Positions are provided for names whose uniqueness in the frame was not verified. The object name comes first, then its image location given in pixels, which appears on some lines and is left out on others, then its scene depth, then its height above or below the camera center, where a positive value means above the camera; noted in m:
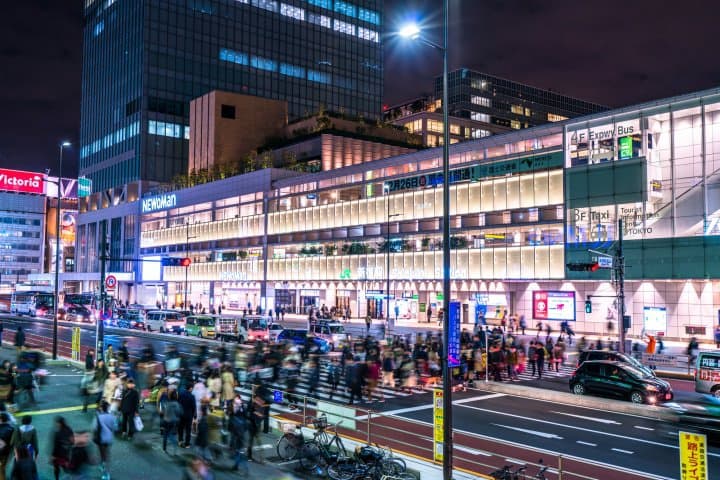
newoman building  47.94 +4.49
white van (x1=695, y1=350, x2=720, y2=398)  22.03 -3.51
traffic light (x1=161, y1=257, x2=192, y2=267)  52.35 +0.72
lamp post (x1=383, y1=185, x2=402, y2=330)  69.00 +7.20
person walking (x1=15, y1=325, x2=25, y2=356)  34.06 -3.82
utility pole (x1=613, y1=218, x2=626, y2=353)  31.69 -1.25
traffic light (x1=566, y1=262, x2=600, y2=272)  35.12 +0.33
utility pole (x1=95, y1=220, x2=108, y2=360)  29.48 -2.51
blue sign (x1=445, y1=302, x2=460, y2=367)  13.40 -1.44
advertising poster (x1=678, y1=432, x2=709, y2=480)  10.59 -3.10
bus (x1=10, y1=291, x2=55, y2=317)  74.60 -4.15
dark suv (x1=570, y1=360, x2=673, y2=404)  22.98 -4.15
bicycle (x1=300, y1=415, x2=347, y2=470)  14.56 -4.20
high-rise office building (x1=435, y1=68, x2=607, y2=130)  144.88 +41.66
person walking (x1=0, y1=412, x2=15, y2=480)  12.60 -3.54
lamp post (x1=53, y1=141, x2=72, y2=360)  34.47 +1.87
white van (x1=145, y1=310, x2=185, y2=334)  54.02 -4.43
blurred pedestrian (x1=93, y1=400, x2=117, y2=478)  14.03 -3.66
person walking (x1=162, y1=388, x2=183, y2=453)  15.90 -3.71
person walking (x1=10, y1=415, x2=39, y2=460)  12.52 -3.39
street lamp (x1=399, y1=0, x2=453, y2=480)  12.59 +0.04
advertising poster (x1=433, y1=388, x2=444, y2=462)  13.98 -3.38
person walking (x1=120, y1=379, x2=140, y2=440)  17.19 -3.72
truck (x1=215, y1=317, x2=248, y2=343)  44.00 -4.35
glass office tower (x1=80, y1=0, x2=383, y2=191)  118.62 +41.13
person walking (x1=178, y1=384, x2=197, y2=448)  16.62 -3.84
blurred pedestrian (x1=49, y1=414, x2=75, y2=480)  12.81 -3.60
